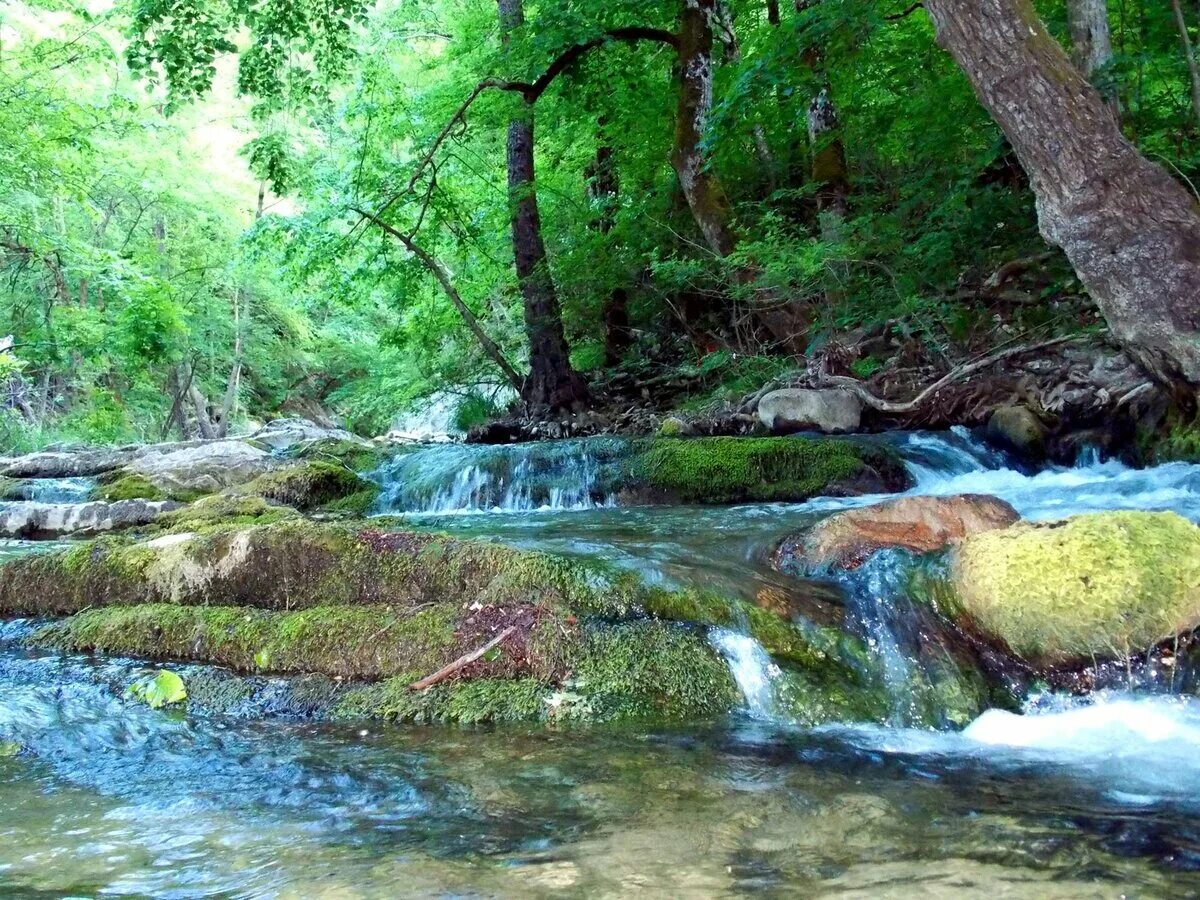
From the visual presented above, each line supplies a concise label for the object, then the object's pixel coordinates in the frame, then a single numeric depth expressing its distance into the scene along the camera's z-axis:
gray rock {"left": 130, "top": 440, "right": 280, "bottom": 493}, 9.14
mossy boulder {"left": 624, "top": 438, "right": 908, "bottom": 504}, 7.75
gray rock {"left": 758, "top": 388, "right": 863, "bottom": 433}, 9.24
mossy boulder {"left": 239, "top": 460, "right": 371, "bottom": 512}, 8.34
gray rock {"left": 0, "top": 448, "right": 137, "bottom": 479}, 11.52
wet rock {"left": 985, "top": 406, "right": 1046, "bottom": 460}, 7.86
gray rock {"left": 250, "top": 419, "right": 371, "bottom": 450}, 14.45
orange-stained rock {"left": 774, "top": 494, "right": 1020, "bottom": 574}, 4.63
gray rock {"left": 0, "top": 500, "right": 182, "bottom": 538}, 7.62
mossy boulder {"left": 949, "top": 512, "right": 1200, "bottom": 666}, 3.31
